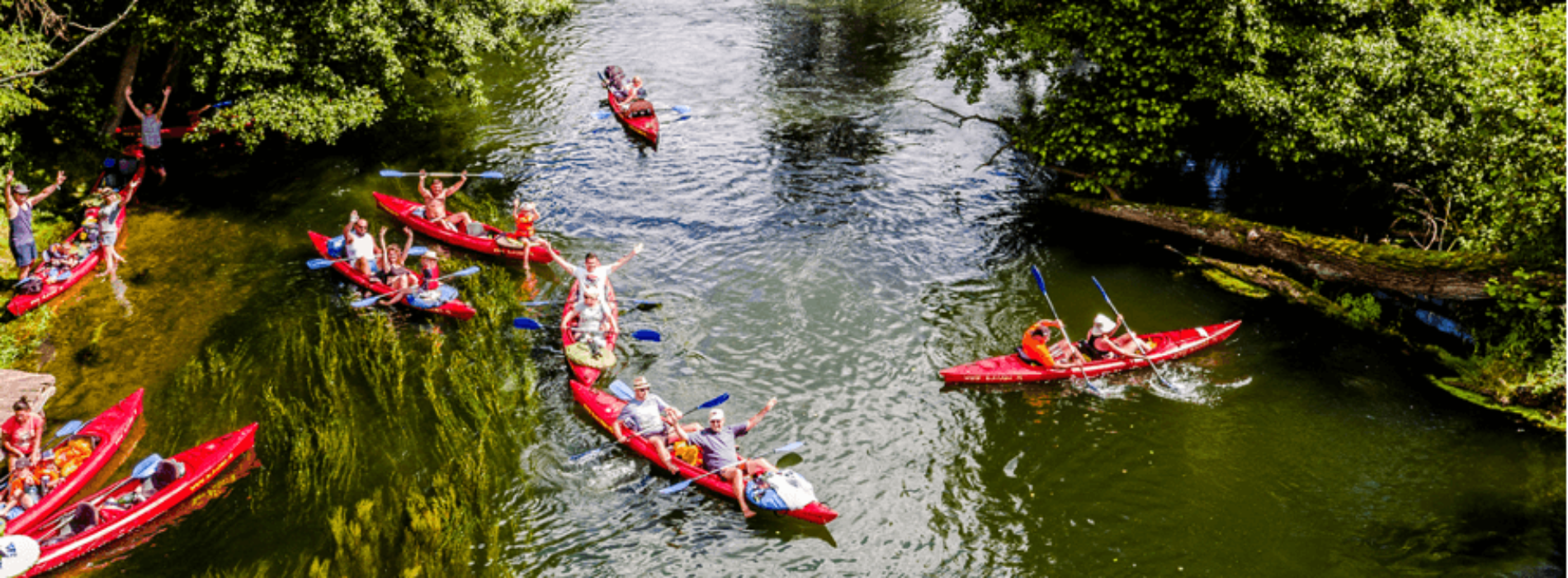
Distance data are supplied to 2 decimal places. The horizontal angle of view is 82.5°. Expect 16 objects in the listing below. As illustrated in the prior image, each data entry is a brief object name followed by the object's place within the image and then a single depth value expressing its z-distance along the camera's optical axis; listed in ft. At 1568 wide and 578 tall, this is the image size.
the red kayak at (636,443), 38.40
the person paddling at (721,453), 40.01
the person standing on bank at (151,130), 67.36
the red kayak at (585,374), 47.29
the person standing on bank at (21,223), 54.19
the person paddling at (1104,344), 49.75
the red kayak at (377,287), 53.06
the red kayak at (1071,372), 48.67
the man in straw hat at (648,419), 42.09
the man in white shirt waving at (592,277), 51.08
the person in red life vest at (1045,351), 48.88
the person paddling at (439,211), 63.21
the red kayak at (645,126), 79.10
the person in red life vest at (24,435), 39.50
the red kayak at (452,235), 60.03
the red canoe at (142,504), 35.83
